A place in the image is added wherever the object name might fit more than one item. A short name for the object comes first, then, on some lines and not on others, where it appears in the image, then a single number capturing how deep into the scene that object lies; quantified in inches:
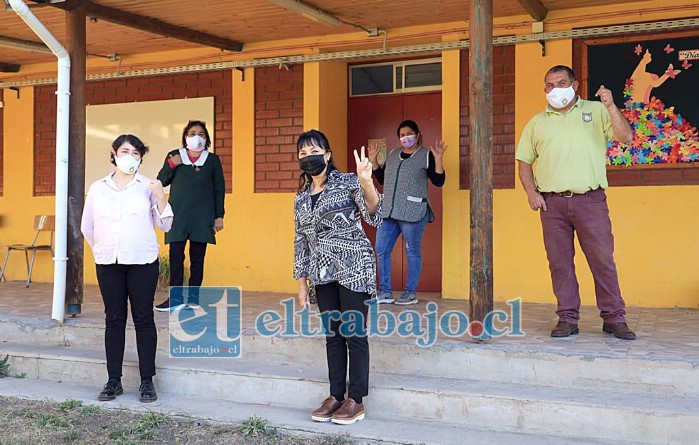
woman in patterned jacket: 175.6
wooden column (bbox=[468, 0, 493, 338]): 204.4
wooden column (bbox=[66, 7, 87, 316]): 254.7
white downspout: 247.4
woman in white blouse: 198.7
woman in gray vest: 280.4
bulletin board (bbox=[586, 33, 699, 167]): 270.2
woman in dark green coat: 261.1
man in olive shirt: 204.2
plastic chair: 370.6
